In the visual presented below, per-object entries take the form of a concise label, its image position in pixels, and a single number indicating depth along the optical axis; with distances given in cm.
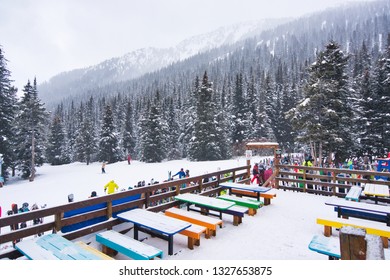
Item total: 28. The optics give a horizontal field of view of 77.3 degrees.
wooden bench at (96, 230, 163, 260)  357
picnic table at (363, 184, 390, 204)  663
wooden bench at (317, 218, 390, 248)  455
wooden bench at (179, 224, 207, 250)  455
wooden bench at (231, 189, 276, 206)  772
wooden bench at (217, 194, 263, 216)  651
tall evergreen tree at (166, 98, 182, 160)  4677
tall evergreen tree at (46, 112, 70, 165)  5431
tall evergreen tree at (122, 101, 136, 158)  5244
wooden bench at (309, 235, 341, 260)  343
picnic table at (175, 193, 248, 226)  557
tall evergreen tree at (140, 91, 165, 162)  3956
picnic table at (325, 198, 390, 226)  531
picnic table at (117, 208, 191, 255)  420
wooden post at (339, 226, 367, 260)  203
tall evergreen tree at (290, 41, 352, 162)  1811
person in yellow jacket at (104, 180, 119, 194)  1159
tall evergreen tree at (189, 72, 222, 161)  3444
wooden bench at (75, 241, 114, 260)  329
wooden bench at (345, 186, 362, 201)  639
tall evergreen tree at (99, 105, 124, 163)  4544
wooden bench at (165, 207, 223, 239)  511
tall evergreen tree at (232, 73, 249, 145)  4266
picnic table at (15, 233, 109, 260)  321
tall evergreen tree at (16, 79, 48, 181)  3153
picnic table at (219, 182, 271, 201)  720
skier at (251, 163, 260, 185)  1293
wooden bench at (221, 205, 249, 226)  574
